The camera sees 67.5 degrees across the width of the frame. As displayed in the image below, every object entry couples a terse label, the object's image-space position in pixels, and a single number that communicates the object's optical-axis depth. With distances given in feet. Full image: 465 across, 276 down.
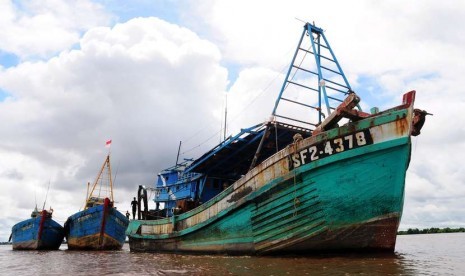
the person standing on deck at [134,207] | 76.43
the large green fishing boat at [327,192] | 34.60
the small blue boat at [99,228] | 90.63
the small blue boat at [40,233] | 100.83
